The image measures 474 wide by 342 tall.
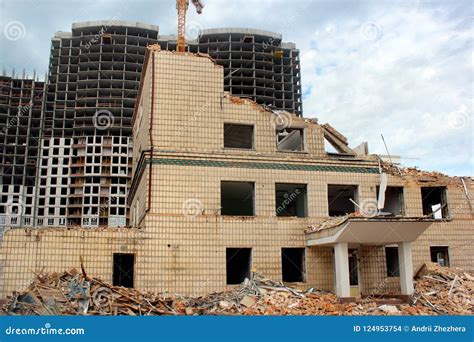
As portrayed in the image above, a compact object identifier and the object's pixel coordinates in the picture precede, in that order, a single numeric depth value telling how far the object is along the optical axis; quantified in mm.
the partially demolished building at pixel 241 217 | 16344
